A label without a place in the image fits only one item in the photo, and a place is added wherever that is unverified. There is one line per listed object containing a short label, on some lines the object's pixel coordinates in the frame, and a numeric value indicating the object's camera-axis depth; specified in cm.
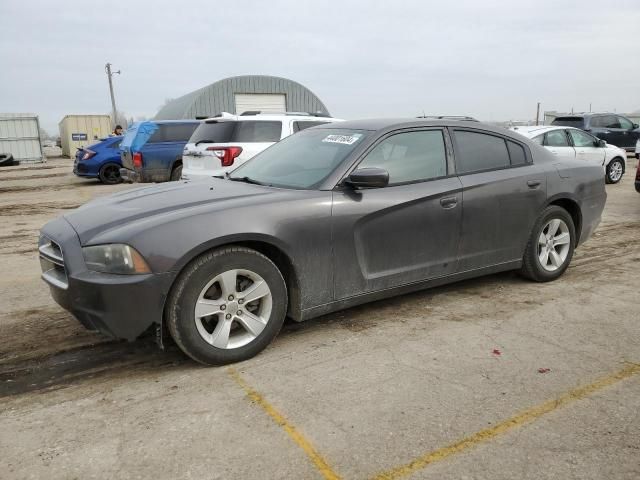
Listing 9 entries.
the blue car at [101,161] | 1531
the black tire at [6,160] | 2720
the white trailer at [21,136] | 2841
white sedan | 1195
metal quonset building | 3016
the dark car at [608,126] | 1859
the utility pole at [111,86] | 4762
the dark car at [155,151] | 1221
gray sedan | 306
